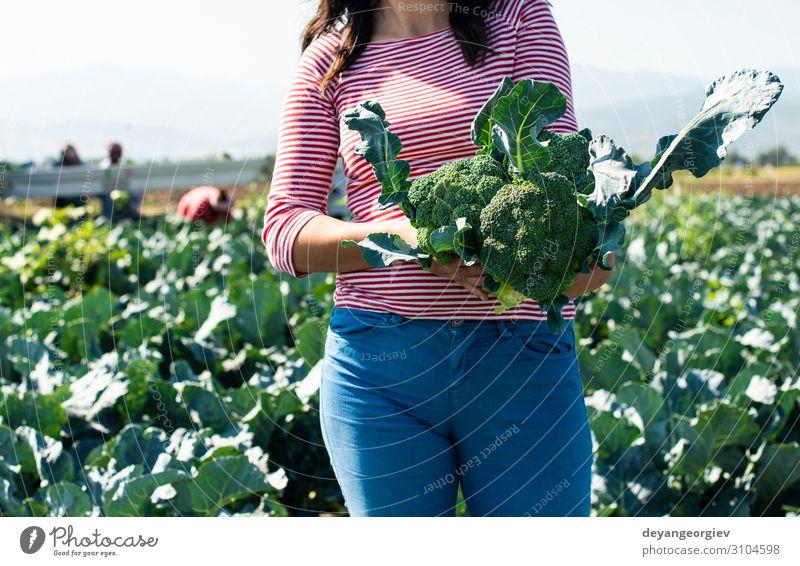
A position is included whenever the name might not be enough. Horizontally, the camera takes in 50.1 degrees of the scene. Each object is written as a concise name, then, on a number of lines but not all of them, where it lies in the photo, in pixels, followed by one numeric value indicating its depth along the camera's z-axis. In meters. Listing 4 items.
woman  1.91
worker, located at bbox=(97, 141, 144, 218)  11.60
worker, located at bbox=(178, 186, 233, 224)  9.04
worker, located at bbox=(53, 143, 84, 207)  12.56
